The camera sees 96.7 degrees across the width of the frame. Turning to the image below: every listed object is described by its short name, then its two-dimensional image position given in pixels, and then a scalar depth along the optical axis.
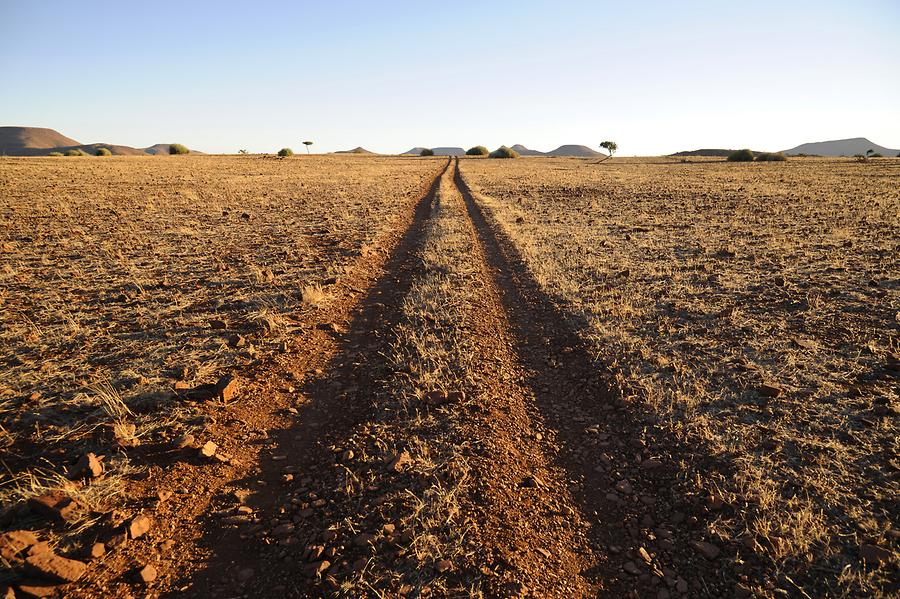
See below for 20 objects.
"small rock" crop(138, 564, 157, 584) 3.11
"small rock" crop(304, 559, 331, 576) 3.24
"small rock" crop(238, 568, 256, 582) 3.22
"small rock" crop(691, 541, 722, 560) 3.44
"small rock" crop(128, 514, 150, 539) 3.42
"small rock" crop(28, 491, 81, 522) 3.48
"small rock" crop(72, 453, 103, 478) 3.91
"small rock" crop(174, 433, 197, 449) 4.41
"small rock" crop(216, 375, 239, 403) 5.32
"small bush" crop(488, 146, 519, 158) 93.56
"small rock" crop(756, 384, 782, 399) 5.22
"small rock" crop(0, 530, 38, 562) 3.10
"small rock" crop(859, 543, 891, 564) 3.19
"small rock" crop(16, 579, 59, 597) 2.93
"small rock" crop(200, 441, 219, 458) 4.31
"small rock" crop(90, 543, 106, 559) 3.23
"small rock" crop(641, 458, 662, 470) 4.37
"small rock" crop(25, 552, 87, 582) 3.02
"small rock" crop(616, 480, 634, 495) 4.11
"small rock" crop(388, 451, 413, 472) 4.18
